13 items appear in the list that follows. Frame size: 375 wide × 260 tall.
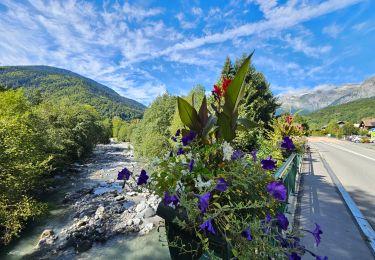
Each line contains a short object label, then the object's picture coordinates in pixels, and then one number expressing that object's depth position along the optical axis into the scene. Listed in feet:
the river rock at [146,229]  33.30
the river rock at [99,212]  38.81
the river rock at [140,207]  40.55
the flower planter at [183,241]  4.68
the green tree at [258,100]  56.25
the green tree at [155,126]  69.05
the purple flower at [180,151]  6.33
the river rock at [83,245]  29.30
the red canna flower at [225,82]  6.62
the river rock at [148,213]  38.31
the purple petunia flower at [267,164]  5.26
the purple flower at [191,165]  5.20
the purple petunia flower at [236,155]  5.54
